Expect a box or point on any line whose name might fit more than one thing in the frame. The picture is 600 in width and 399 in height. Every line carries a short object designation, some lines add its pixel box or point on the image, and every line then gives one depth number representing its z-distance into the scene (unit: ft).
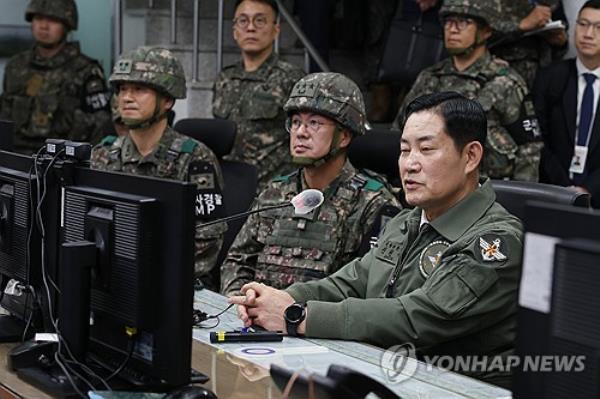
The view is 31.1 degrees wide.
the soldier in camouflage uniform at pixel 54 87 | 20.26
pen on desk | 8.57
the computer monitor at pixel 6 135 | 10.05
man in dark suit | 16.08
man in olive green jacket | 8.53
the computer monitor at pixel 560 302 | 4.71
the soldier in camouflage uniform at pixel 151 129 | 14.20
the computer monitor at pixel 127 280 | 6.59
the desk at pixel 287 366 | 7.26
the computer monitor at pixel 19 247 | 8.02
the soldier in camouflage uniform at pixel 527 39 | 17.49
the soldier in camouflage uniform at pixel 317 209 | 11.84
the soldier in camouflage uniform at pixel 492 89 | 16.10
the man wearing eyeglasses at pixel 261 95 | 17.93
